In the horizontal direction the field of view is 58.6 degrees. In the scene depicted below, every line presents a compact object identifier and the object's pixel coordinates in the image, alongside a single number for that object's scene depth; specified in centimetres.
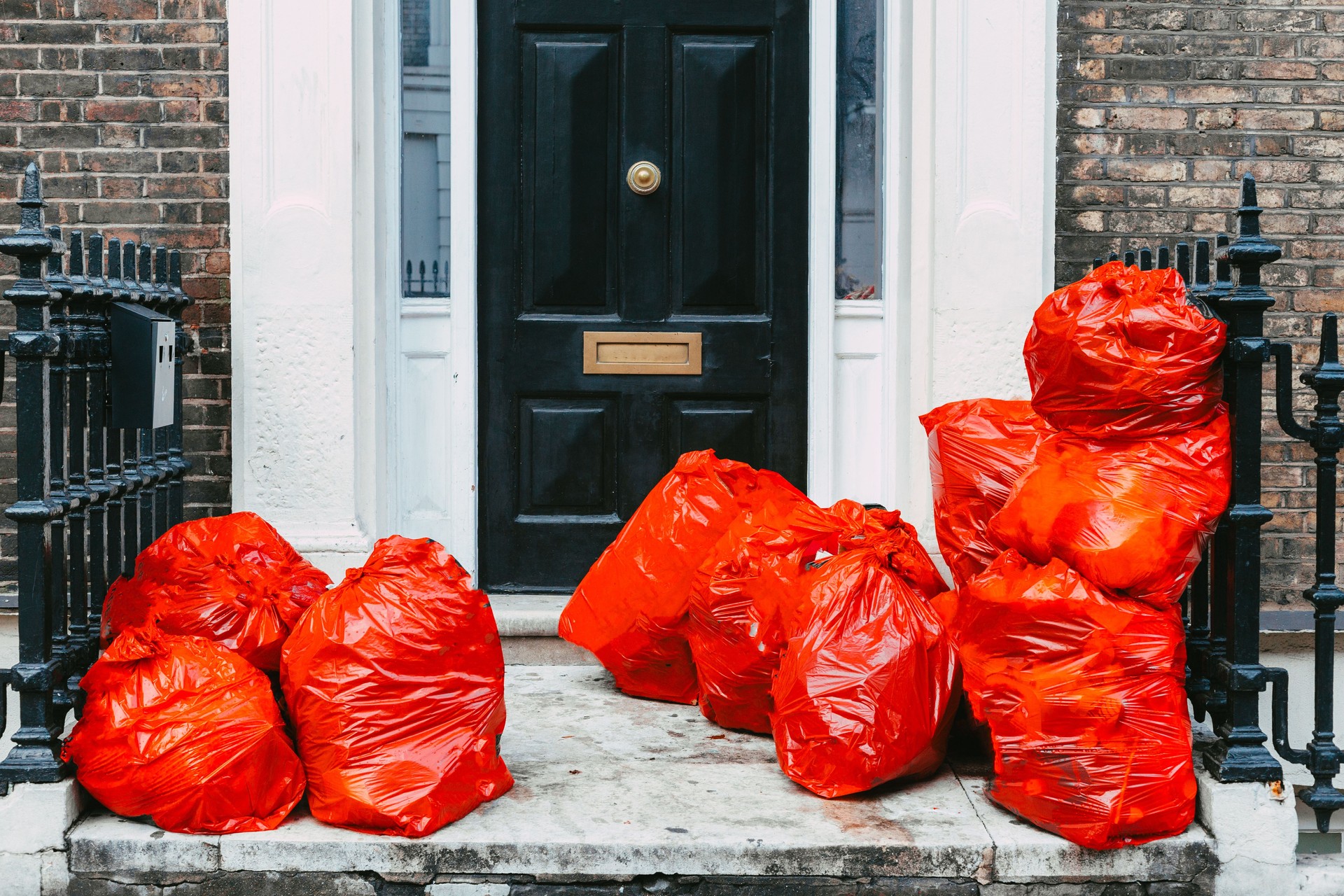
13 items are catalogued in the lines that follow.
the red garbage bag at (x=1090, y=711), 271
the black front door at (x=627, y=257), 447
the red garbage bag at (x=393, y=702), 280
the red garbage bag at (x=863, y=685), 297
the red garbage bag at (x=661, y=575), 371
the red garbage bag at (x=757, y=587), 337
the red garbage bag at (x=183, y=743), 276
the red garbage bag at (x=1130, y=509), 277
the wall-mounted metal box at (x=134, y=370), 327
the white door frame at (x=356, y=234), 406
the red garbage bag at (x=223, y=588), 317
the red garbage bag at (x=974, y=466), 341
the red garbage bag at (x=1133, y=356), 290
